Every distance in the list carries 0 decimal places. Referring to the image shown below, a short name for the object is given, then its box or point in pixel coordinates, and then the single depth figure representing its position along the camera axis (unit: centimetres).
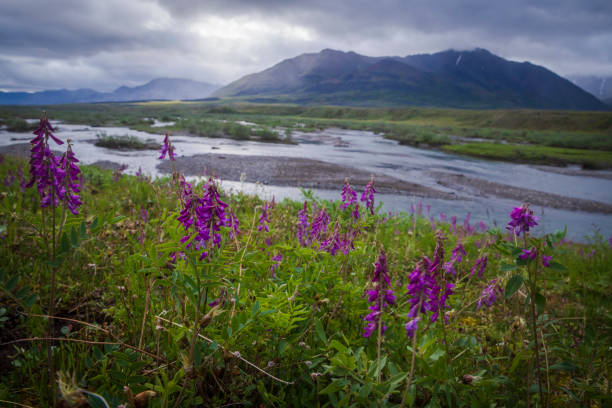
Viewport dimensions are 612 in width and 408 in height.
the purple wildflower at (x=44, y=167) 172
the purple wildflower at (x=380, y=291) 145
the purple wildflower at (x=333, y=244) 255
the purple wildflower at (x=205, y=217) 161
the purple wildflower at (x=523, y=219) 171
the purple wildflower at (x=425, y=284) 137
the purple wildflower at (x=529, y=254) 158
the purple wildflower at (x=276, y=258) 243
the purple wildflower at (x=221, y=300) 205
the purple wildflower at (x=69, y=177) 182
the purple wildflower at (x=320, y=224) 290
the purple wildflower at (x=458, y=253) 262
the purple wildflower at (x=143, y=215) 405
